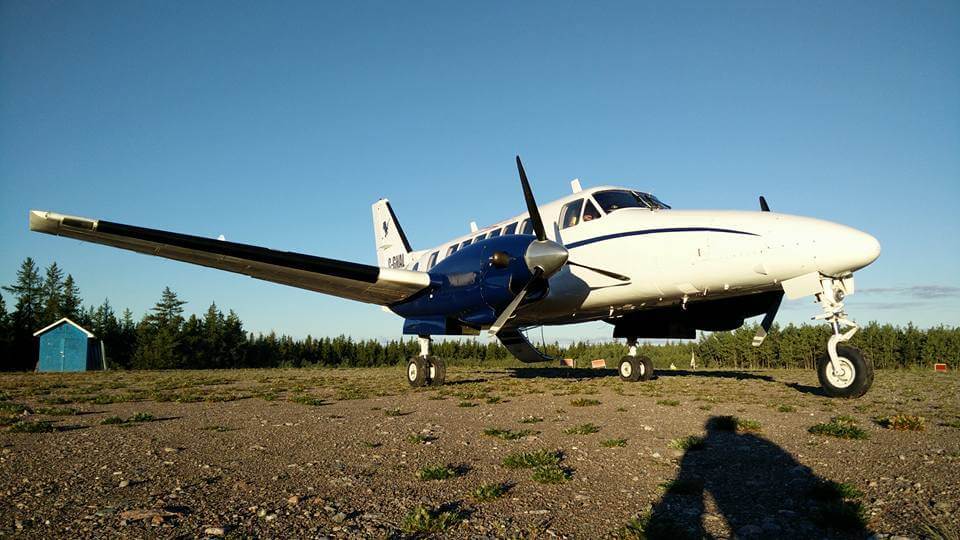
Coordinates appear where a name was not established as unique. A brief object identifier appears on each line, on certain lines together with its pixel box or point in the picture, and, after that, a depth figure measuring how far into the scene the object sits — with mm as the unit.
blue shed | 34875
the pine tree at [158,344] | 44438
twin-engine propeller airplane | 8516
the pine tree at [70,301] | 55525
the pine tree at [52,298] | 51000
